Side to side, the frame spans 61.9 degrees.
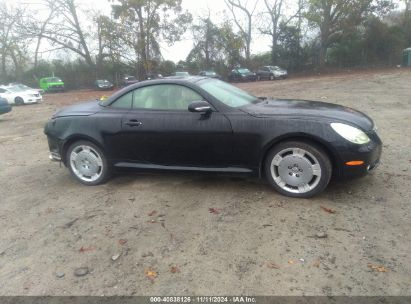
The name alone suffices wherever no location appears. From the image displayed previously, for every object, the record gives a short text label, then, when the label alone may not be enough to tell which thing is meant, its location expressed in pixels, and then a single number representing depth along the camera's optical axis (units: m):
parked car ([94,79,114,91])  35.94
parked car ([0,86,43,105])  22.53
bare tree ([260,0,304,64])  36.59
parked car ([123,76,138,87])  34.54
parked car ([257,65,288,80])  32.31
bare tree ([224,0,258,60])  39.34
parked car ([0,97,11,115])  12.93
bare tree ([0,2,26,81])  31.33
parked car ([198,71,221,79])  33.31
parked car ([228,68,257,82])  33.88
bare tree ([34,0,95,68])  33.56
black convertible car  3.93
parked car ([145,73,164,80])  36.01
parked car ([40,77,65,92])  36.02
